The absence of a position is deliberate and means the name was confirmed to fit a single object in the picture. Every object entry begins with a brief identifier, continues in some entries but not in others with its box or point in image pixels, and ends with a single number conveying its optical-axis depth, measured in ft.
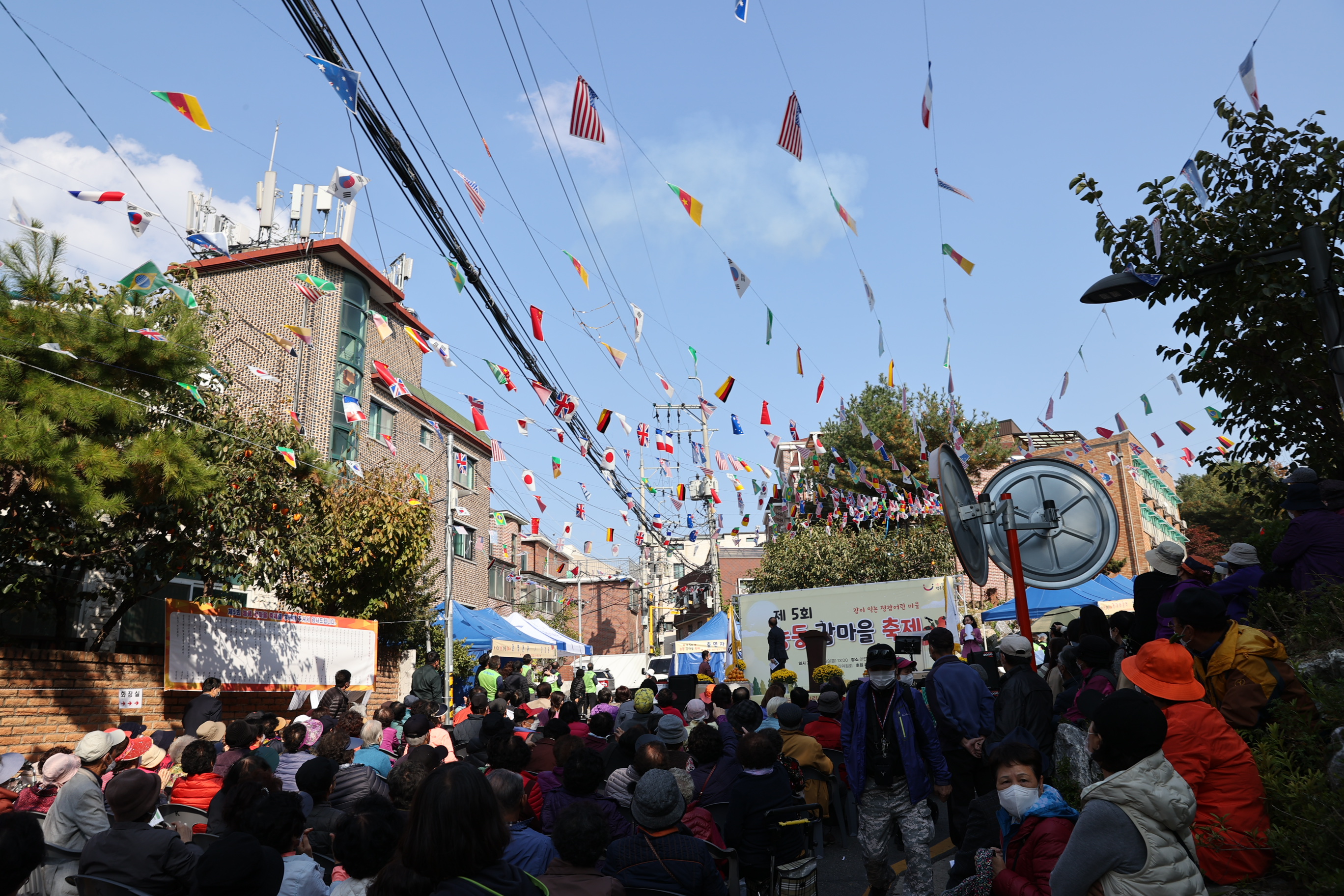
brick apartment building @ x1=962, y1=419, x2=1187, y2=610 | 132.26
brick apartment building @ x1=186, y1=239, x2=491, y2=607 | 75.41
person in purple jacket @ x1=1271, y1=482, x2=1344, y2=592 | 18.34
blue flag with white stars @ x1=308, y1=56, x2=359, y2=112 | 25.90
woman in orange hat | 11.30
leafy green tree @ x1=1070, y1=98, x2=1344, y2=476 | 24.16
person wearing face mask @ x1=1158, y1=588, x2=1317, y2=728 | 13.82
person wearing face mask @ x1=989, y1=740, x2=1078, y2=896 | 10.73
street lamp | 19.20
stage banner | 57.16
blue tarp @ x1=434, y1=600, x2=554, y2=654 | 75.36
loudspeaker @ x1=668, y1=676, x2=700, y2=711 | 39.37
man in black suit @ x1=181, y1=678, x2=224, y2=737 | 32.99
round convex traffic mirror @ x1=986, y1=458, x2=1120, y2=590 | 23.53
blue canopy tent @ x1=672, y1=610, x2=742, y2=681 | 82.02
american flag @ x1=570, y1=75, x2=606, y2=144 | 31.14
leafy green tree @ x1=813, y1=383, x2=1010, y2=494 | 108.99
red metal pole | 23.12
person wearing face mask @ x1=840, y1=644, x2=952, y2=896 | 18.95
